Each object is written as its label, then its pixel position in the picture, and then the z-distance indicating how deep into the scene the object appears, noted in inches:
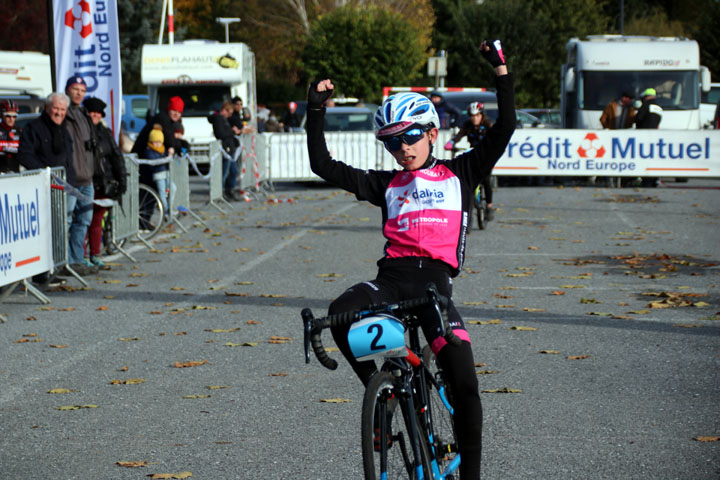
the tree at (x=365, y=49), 2114.9
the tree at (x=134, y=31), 2591.0
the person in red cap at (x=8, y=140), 645.3
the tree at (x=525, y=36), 2679.6
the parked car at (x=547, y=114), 1667.1
